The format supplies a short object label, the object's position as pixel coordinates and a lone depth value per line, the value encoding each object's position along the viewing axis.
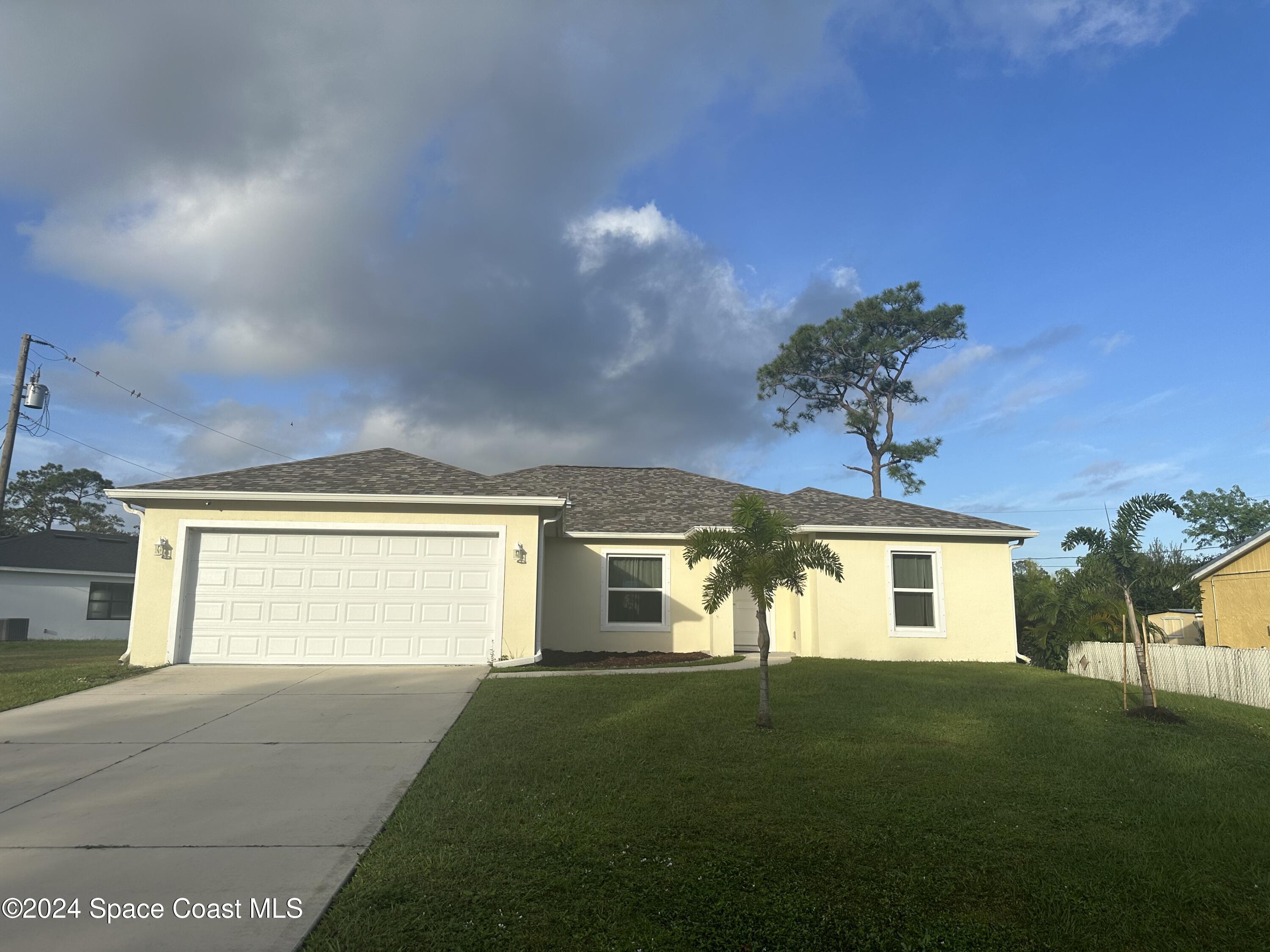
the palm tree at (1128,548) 9.30
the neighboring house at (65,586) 23.56
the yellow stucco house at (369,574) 12.48
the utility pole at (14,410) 19.36
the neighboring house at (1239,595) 19.86
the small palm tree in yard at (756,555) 8.33
